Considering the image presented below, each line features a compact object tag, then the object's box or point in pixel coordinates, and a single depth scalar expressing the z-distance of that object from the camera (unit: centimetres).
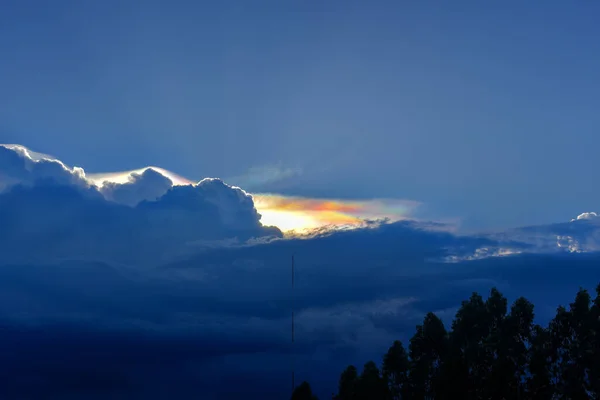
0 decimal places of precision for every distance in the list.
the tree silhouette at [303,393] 9388
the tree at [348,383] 9244
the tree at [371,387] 8962
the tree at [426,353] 9488
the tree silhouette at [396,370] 9650
